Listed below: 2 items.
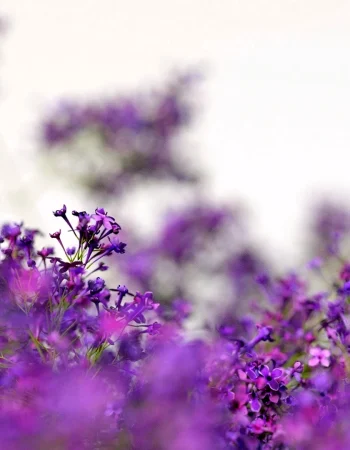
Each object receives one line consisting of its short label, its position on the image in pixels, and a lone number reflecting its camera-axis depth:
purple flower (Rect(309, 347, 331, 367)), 1.23
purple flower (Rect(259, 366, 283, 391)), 1.17
